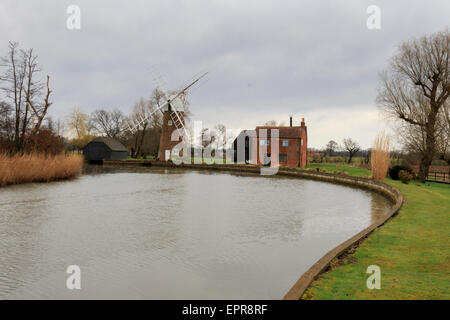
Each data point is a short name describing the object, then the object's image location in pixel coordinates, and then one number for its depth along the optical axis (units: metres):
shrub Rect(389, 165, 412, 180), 31.14
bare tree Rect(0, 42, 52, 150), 32.66
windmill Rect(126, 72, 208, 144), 56.41
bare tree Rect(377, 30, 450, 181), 27.75
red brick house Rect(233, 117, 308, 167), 51.44
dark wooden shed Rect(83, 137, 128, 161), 65.50
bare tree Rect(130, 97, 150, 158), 64.86
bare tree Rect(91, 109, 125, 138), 94.97
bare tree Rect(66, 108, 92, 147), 81.88
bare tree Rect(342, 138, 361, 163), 79.12
